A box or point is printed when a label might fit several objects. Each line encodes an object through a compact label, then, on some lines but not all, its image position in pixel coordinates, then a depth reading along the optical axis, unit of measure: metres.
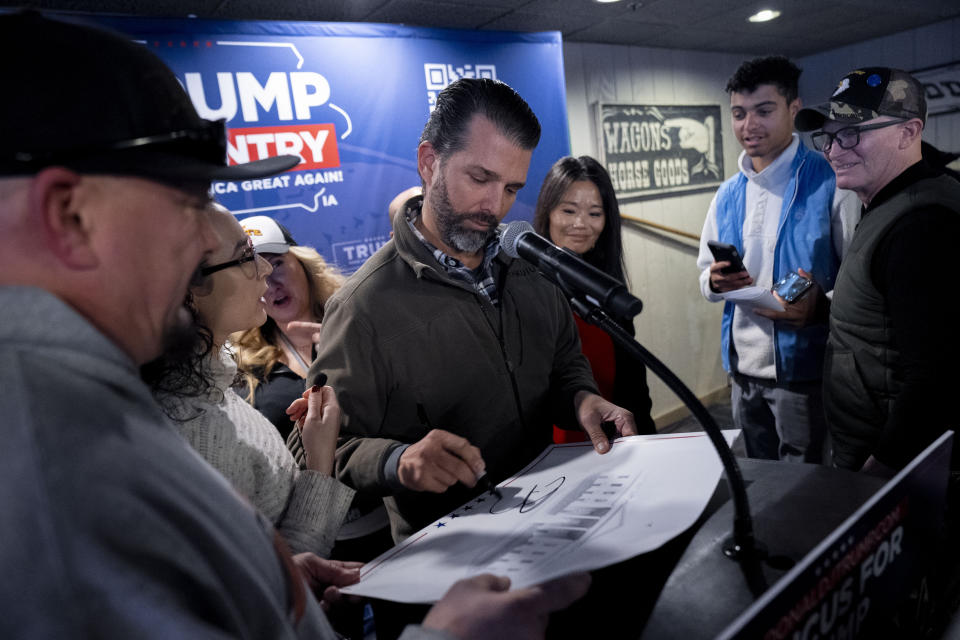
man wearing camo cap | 1.41
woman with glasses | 1.16
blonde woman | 1.92
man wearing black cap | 0.35
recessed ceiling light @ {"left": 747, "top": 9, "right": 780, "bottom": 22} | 3.71
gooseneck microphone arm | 0.62
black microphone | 0.68
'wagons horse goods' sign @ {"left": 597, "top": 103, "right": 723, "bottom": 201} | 4.30
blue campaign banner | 2.46
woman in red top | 2.25
